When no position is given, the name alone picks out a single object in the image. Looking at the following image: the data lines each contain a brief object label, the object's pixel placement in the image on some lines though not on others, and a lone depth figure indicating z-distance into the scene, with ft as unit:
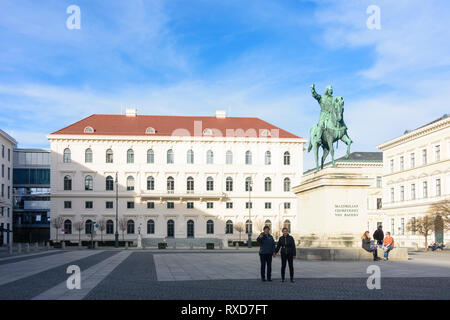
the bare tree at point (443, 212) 156.56
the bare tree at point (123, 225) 263.00
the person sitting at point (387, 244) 89.31
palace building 274.77
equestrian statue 89.61
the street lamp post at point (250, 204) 261.03
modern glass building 323.57
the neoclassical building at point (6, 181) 250.57
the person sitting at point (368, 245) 85.61
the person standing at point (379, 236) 92.79
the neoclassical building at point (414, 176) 194.90
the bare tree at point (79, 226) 259.60
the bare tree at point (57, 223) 264.31
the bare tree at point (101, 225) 265.50
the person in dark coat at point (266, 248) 56.18
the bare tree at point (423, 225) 170.09
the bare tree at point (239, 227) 266.77
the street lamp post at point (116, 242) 206.85
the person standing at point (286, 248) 56.13
